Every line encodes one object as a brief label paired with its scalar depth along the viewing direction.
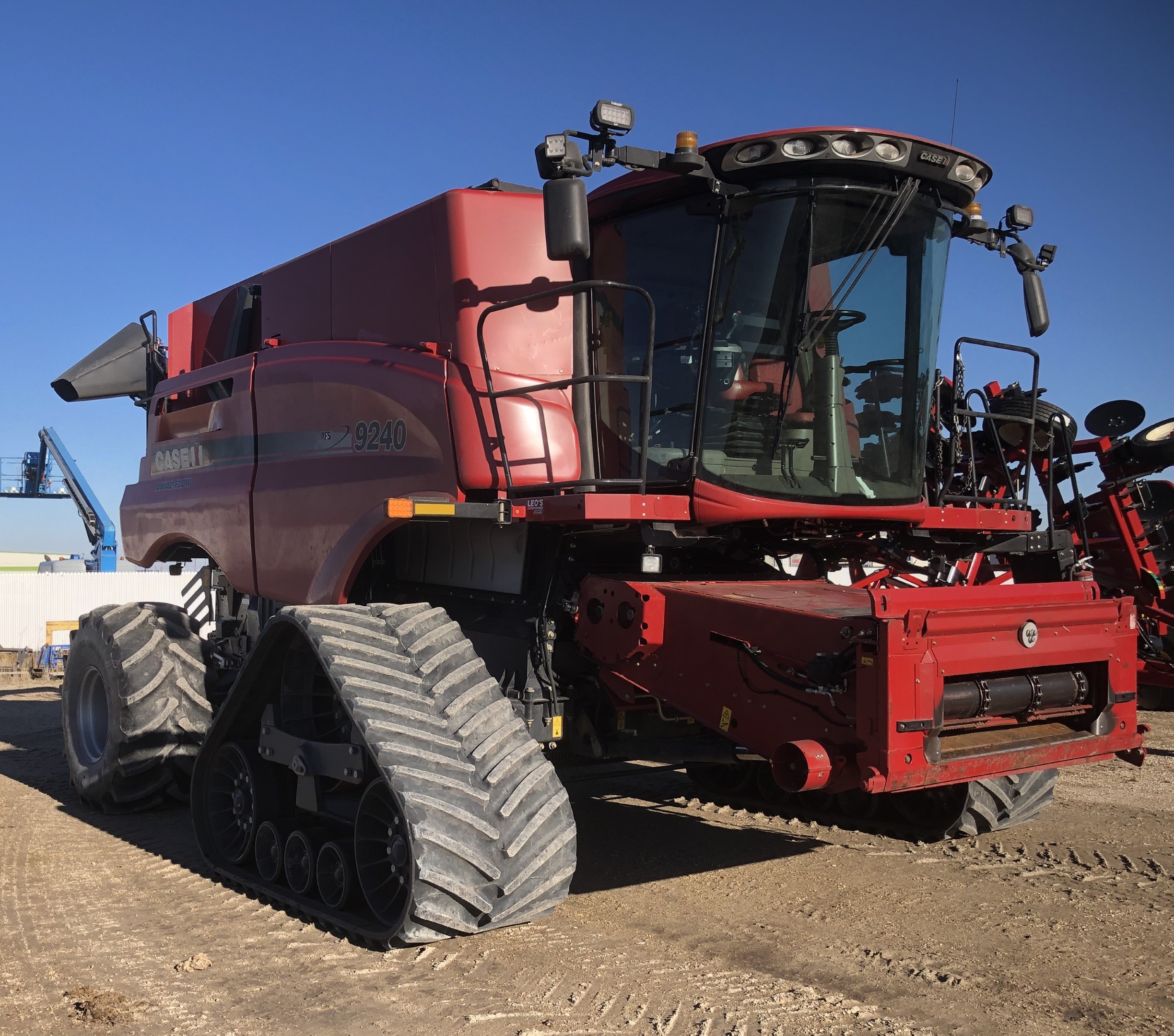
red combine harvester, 4.32
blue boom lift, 38.81
